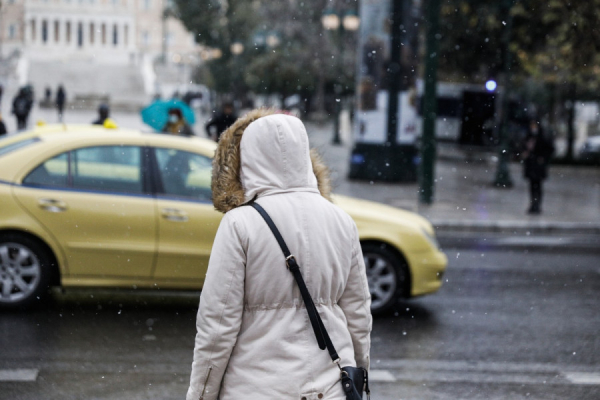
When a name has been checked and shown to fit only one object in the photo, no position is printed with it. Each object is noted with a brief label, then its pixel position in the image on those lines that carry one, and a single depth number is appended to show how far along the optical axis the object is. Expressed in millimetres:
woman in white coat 2479
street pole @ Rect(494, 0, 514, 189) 16512
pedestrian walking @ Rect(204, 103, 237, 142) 12634
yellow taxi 6285
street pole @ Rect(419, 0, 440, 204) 14102
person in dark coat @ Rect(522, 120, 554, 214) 14352
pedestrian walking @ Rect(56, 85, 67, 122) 38938
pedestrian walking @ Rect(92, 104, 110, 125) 12690
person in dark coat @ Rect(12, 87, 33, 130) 25688
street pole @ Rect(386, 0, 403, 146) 18422
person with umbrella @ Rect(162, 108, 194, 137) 12594
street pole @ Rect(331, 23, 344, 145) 29175
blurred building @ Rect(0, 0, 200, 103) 57344
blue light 13750
